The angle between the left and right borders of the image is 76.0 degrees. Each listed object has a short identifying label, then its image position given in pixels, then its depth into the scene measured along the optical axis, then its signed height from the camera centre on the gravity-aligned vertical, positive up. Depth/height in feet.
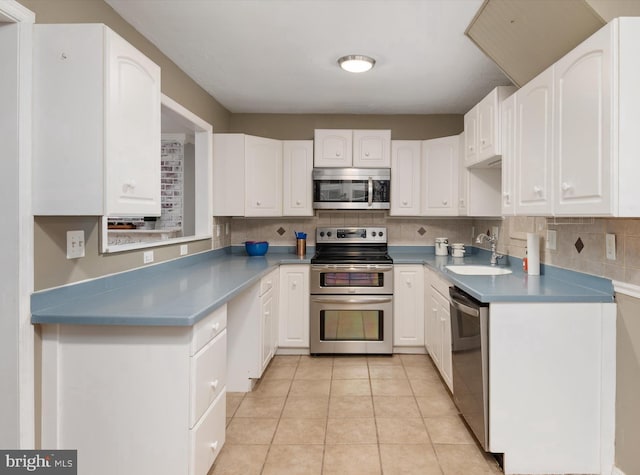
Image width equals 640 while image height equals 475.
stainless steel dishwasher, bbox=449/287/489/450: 6.97 -2.34
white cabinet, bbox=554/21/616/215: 5.23 +1.54
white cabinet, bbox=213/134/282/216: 12.73 +1.87
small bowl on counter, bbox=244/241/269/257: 13.47 -0.48
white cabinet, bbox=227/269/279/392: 10.00 -2.62
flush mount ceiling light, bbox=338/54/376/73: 9.23 +3.90
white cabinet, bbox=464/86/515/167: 8.90 +2.48
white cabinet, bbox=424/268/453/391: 9.70 -2.36
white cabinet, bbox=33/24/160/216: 5.30 +1.49
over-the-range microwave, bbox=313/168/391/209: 13.30 +1.48
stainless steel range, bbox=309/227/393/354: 12.42 -2.27
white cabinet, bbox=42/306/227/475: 5.42 -2.17
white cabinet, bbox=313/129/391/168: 13.33 +2.85
